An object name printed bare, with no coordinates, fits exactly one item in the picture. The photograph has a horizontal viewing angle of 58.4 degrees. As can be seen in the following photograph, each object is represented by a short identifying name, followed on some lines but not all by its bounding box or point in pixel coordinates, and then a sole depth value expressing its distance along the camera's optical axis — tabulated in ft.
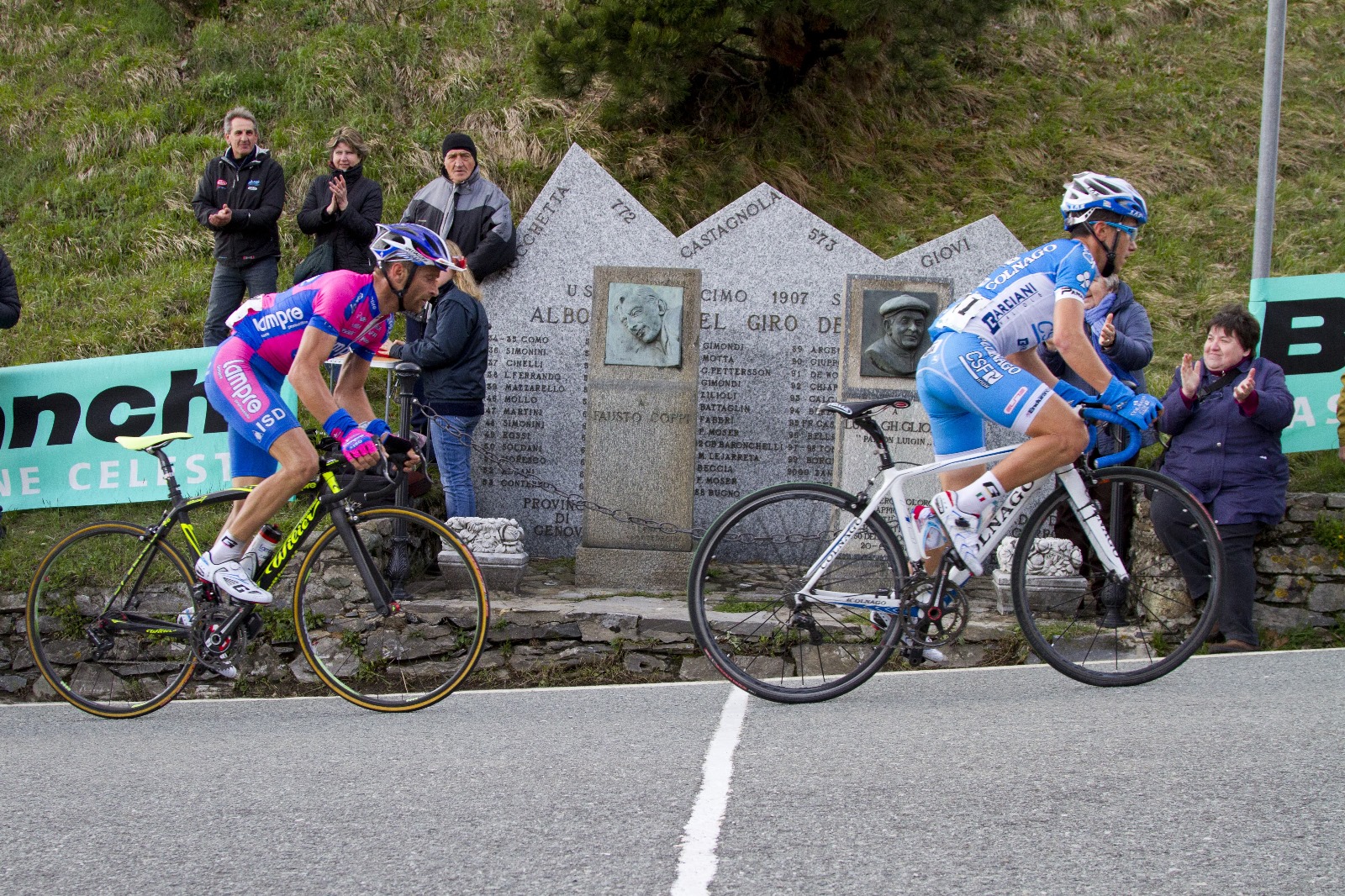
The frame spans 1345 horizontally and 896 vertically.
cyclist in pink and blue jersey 17.30
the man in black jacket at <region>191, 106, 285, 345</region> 30.37
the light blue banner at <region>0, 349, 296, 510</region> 28.40
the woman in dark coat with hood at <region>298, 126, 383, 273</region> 30.58
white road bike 16.34
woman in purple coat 22.49
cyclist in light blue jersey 16.10
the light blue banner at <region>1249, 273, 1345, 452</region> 27.30
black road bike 17.56
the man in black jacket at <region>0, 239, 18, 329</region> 28.48
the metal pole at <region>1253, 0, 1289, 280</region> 27.76
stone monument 32.35
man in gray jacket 30.68
